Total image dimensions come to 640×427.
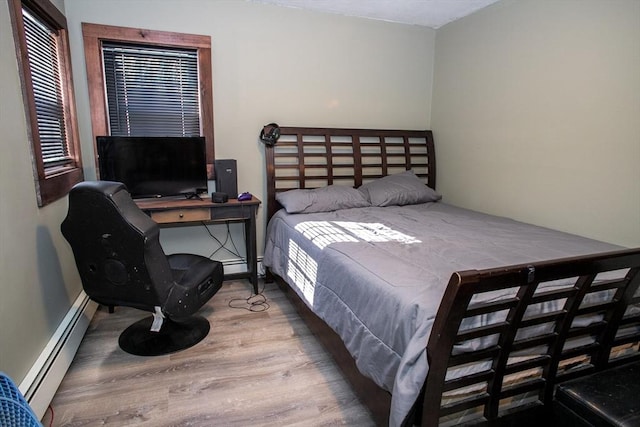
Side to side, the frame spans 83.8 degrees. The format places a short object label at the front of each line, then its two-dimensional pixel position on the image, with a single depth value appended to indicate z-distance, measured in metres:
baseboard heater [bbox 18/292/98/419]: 1.63
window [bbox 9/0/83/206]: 1.88
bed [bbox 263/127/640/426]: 1.19
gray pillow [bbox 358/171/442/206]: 3.23
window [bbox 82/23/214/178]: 2.75
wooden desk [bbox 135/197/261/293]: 2.63
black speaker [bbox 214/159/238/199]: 2.95
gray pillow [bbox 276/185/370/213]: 2.98
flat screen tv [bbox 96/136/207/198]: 2.69
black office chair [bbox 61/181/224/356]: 1.76
